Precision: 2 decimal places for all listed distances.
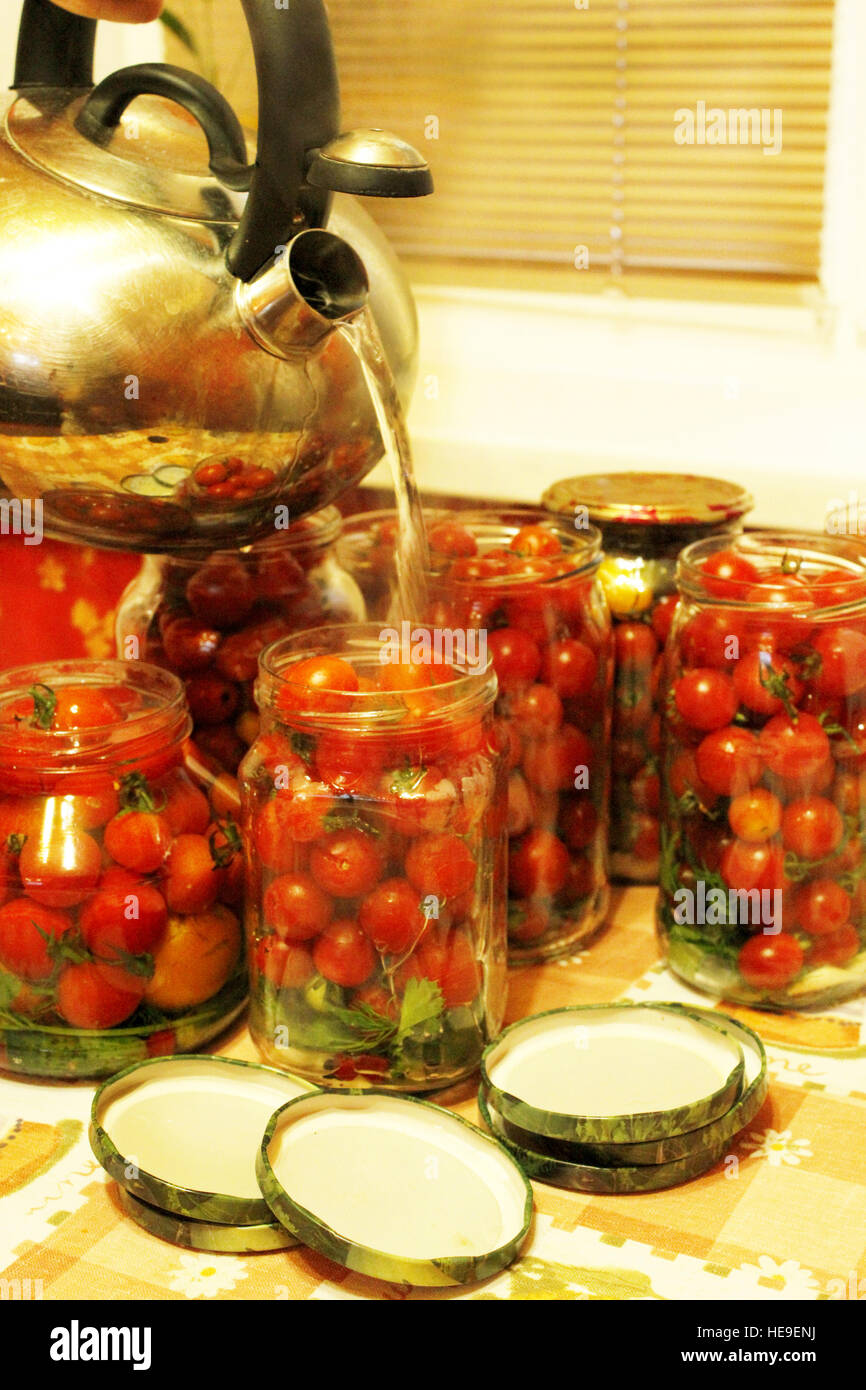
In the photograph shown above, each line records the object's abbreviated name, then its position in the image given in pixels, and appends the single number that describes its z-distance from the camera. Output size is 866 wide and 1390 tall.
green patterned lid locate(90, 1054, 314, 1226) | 0.62
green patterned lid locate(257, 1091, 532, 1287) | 0.58
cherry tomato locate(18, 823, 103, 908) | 0.71
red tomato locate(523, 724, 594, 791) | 0.85
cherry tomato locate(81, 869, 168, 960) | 0.71
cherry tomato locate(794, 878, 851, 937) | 0.79
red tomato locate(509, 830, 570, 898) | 0.85
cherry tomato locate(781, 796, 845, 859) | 0.78
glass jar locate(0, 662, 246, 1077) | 0.72
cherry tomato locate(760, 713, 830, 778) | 0.77
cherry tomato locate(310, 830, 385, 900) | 0.68
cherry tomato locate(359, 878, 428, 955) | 0.69
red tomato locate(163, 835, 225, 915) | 0.74
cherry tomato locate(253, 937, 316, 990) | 0.71
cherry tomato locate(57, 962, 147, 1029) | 0.72
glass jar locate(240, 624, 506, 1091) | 0.69
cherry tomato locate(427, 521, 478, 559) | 0.87
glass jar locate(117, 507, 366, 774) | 0.87
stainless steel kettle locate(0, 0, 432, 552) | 0.66
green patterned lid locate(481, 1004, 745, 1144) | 0.65
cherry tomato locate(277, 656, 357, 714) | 0.69
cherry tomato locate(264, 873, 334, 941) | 0.70
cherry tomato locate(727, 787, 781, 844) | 0.78
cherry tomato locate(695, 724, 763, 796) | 0.78
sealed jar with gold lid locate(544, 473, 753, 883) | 0.93
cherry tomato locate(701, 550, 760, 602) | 0.79
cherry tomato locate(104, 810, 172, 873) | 0.72
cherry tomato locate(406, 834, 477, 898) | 0.69
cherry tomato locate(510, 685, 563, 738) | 0.84
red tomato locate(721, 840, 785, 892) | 0.78
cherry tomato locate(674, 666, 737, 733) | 0.79
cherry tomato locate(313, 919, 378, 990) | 0.69
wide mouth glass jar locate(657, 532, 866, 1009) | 0.78
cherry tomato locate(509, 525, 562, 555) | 0.86
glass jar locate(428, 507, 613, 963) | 0.84
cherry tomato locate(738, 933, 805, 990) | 0.79
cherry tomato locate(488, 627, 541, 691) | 0.83
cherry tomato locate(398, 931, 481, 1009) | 0.70
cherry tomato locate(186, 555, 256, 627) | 0.87
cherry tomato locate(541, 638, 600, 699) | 0.84
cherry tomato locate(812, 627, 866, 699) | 0.77
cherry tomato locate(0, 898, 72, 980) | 0.71
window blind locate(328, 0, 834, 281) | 1.32
